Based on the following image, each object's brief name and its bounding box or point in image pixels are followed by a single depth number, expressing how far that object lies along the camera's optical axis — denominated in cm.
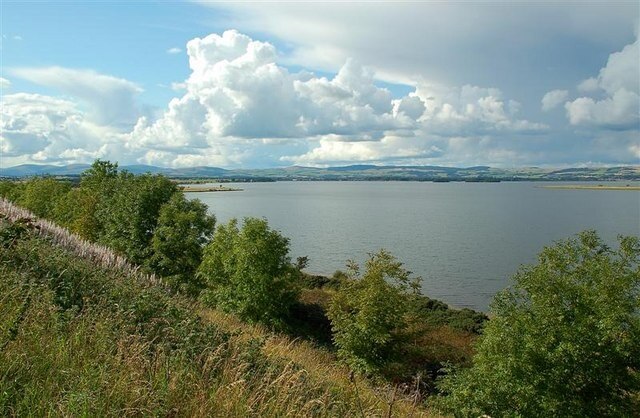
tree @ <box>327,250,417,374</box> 2900
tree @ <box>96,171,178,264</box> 4172
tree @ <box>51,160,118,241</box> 4822
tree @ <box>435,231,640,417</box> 1797
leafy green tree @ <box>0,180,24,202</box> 6891
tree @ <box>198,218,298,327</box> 3453
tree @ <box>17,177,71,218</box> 5944
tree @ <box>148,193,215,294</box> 3891
